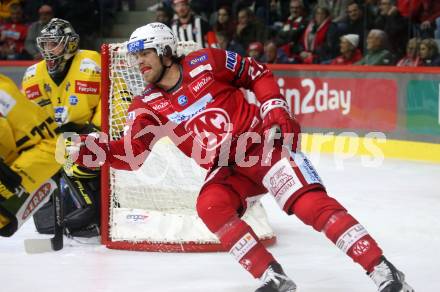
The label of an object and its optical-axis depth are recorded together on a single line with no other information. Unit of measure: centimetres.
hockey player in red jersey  387
